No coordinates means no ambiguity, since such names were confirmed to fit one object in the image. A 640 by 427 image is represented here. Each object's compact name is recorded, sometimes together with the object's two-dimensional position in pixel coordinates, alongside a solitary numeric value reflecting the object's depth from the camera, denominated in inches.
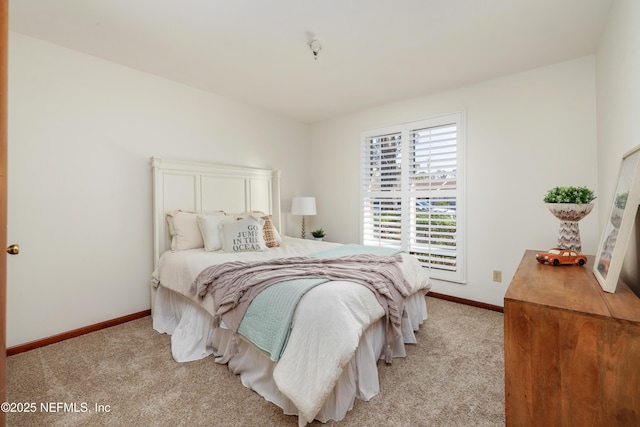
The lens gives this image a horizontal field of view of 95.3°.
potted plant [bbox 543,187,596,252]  69.2
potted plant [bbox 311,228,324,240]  169.6
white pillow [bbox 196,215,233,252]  112.7
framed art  42.3
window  131.6
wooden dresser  33.9
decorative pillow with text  111.2
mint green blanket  62.0
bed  58.3
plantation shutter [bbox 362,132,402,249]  149.1
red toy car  64.3
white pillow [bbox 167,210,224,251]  115.0
